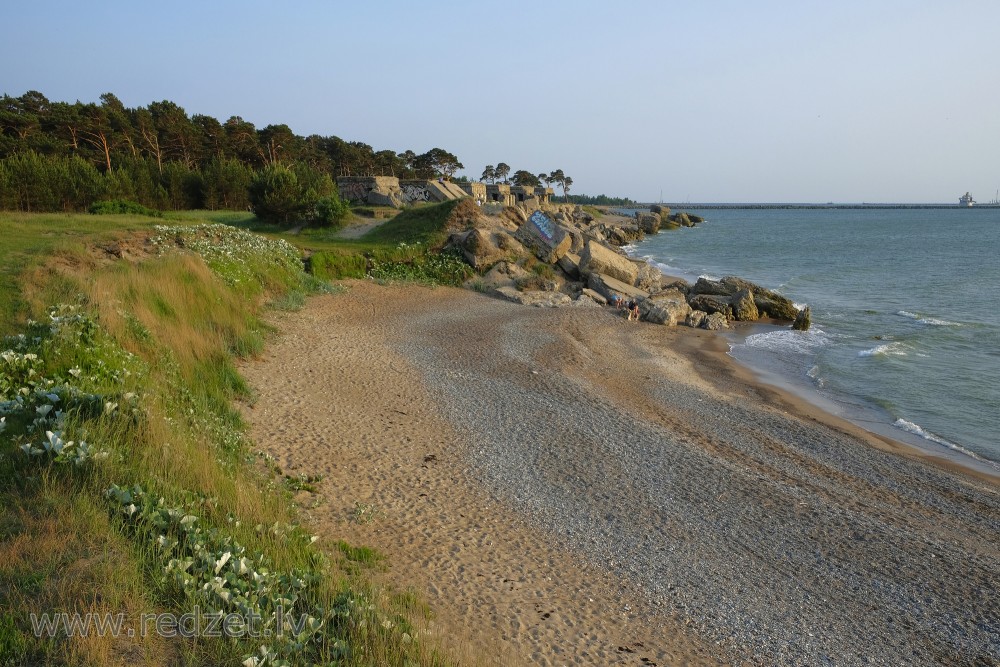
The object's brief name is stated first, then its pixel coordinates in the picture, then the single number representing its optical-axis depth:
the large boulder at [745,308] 25.36
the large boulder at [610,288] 25.59
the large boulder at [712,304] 25.30
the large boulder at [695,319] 23.38
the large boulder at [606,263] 27.34
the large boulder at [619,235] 67.81
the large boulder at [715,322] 23.20
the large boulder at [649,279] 28.77
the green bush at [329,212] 31.62
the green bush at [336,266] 23.16
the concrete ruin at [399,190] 43.97
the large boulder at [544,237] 28.78
